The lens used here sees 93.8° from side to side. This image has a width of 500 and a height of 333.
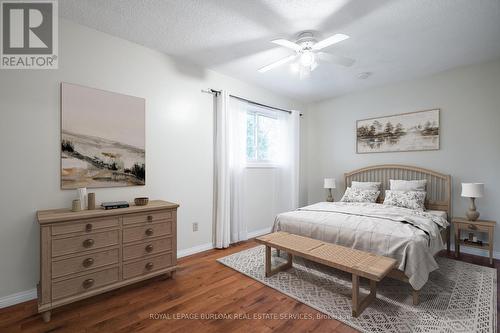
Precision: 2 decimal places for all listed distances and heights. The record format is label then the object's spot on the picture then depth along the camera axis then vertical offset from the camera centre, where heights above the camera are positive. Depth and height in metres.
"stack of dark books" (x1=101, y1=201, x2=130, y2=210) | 2.22 -0.39
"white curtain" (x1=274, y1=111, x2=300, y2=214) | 4.53 -0.03
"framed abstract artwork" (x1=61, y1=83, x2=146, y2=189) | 2.29 +0.28
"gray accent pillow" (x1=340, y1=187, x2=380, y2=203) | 3.76 -0.49
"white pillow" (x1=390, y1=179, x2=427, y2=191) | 3.47 -0.29
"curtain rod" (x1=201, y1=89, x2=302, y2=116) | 3.41 +1.07
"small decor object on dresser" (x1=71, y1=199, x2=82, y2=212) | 2.10 -0.37
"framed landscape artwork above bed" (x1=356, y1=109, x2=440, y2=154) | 3.59 +0.55
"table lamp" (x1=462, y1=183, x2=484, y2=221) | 2.92 -0.35
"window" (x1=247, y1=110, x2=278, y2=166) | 4.12 +0.52
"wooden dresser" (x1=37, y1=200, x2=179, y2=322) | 1.84 -0.77
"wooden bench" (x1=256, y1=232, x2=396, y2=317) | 1.86 -0.82
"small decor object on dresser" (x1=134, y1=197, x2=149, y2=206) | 2.47 -0.38
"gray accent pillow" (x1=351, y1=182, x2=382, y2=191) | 3.89 -0.34
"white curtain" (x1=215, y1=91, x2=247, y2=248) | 3.43 -0.06
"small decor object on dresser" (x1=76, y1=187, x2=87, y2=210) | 2.19 -0.30
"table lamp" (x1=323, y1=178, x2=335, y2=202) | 4.34 -0.35
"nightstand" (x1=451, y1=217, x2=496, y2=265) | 2.85 -0.79
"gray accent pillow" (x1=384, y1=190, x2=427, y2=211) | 3.24 -0.48
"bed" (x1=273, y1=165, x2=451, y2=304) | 2.07 -0.65
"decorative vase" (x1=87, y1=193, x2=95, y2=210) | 2.19 -0.34
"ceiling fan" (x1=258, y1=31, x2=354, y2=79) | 2.38 +1.12
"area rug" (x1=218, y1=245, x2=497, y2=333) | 1.77 -1.19
